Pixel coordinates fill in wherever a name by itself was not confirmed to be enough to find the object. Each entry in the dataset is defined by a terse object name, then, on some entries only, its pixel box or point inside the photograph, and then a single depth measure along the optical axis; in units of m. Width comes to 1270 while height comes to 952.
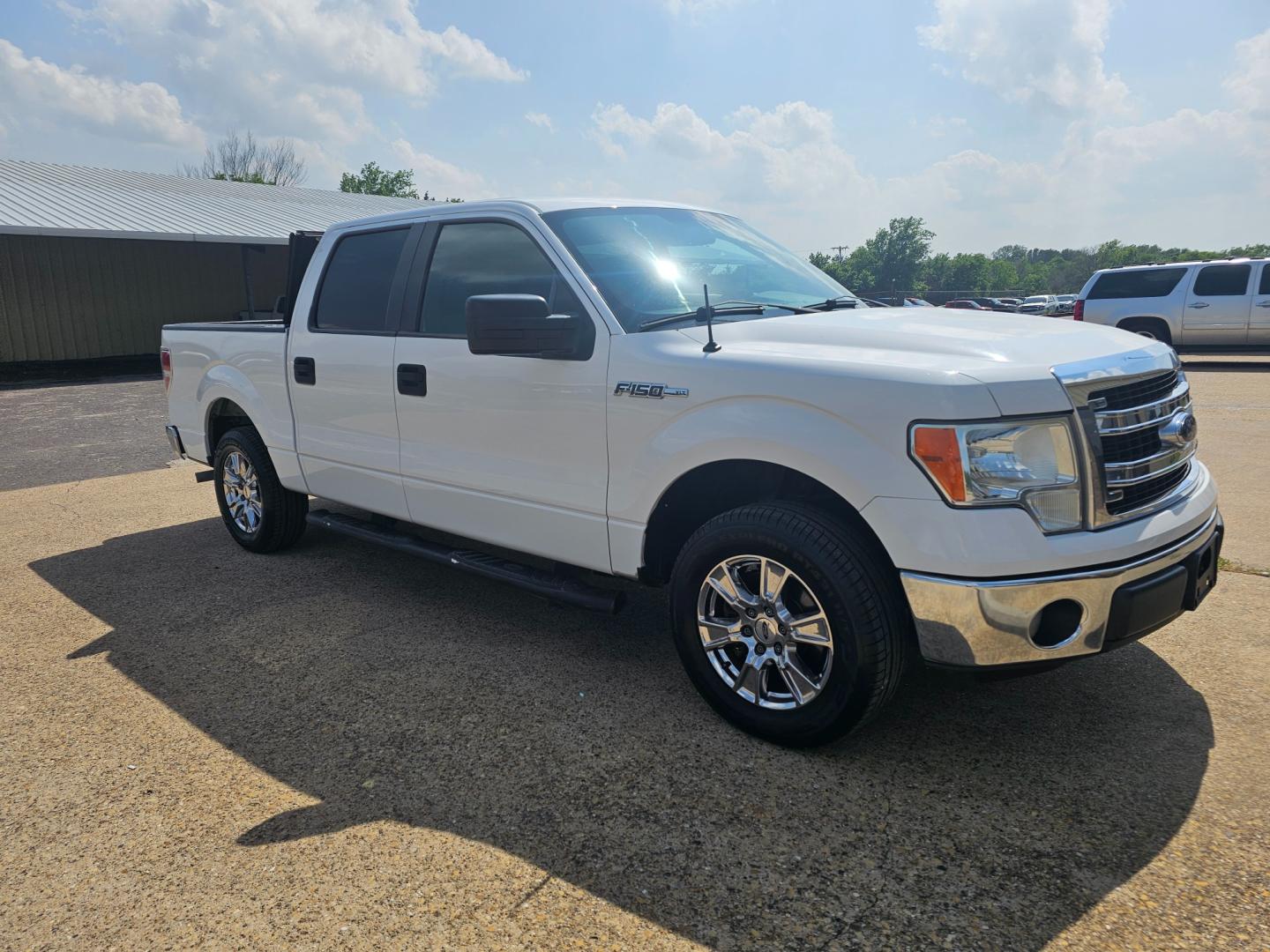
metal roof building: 19.50
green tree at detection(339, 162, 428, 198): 80.31
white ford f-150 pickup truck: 2.69
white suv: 15.77
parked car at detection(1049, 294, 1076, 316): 49.48
